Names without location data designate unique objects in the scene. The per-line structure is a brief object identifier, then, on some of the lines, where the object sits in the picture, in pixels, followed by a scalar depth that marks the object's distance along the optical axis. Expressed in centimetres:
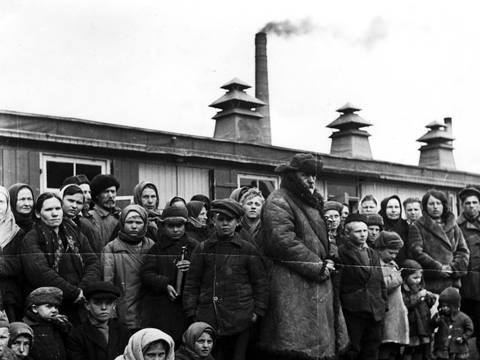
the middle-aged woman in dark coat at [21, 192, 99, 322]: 437
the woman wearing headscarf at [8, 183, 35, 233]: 465
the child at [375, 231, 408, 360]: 587
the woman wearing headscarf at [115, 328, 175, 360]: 382
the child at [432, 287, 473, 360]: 634
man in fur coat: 494
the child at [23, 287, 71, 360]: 406
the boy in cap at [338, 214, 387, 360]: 548
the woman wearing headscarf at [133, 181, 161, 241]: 578
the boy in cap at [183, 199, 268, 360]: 471
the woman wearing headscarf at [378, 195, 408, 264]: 676
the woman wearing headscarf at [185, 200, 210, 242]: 543
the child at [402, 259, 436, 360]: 618
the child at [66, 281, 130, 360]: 421
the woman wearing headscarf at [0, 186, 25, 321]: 429
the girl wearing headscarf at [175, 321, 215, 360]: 439
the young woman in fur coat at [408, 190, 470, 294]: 654
